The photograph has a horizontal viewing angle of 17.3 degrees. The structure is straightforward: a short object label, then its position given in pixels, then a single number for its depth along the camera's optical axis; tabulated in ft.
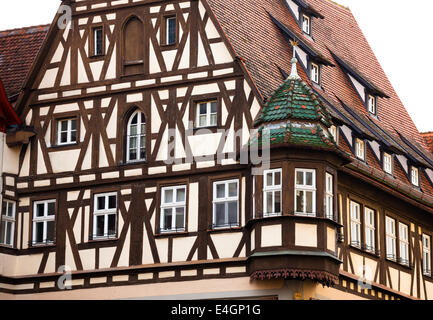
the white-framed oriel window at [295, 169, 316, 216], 129.29
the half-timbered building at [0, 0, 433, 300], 130.21
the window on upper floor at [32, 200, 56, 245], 142.51
